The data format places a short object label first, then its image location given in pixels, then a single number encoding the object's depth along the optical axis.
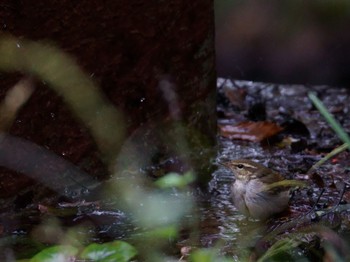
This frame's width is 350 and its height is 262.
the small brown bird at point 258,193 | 9.02
